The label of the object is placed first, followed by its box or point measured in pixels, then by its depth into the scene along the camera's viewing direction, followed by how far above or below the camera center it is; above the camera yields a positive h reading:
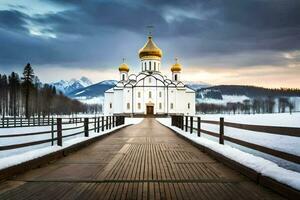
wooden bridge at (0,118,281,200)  3.39 -1.36
